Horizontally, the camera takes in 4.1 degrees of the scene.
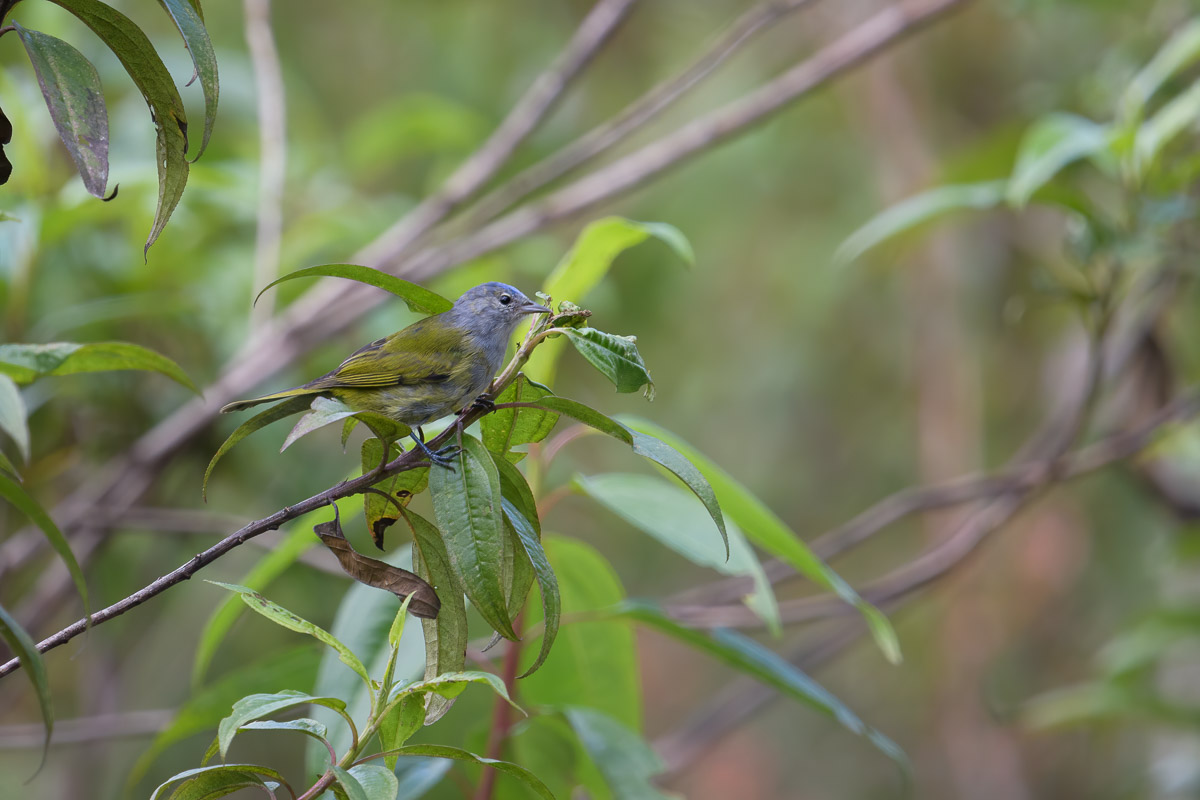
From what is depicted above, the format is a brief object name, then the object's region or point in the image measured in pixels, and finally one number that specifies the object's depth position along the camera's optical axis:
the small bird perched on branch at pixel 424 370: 6.10
